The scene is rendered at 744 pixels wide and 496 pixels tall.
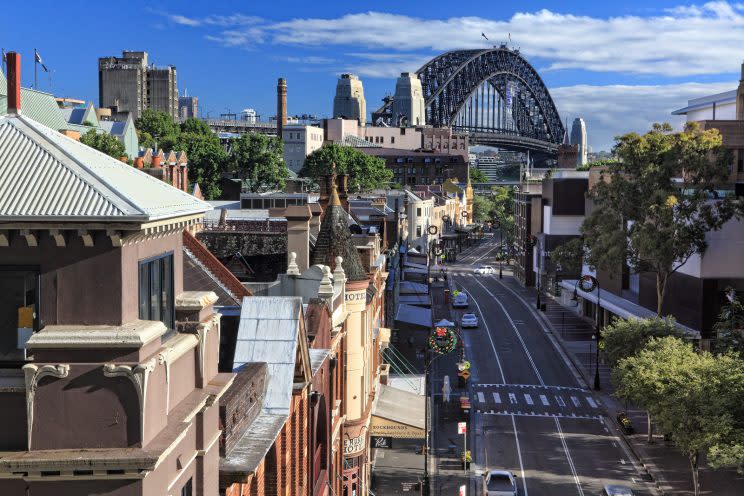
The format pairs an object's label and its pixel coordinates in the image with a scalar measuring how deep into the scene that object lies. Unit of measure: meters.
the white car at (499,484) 43.47
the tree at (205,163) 134.38
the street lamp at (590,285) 80.90
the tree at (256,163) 139.88
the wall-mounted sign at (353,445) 36.69
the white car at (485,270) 158.19
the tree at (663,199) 68.12
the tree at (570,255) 87.69
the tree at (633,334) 59.66
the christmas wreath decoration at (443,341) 55.40
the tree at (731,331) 49.38
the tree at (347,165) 169.00
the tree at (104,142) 80.25
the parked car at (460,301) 110.12
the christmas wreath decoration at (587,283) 83.17
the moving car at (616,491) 42.50
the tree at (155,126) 153.75
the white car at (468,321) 95.81
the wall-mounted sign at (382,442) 53.94
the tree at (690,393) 38.78
